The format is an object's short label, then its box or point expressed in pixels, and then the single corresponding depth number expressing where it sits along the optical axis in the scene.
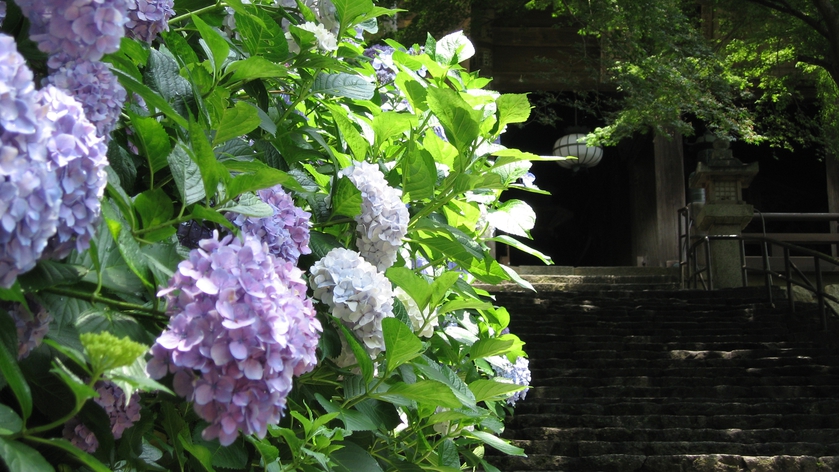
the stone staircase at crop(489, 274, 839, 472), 5.02
